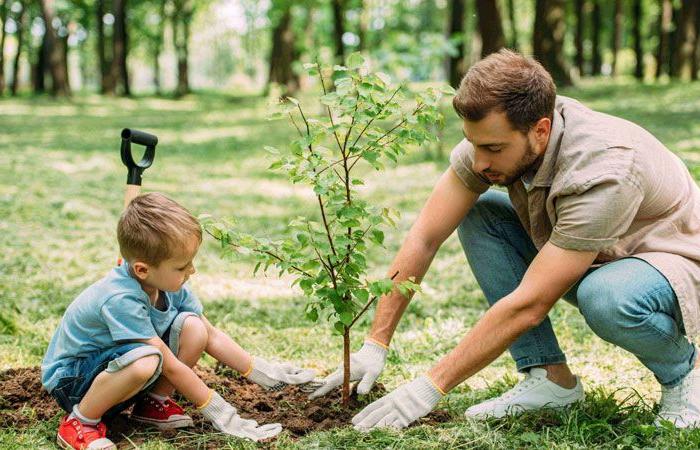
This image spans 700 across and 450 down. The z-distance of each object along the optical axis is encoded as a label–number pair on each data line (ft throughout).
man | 8.42
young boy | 8.76
